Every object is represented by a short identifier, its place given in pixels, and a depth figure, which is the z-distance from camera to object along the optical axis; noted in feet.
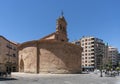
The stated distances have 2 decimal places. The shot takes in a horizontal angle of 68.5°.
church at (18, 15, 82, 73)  62.41
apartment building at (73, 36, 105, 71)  165.87
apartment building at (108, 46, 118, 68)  213.71
